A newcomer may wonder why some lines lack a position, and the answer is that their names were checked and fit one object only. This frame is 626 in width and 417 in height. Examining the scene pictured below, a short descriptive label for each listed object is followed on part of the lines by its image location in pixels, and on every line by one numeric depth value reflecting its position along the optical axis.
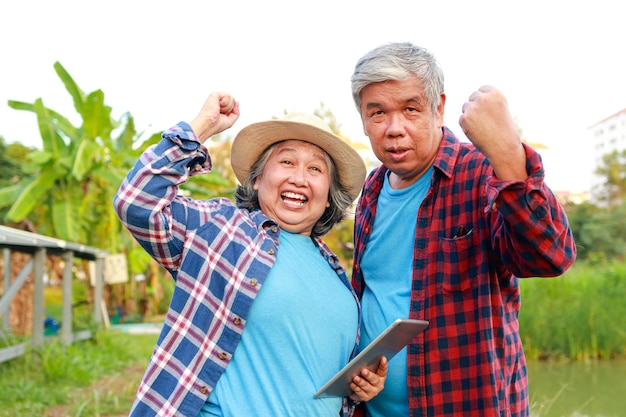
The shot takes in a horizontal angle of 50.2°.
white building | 80.25
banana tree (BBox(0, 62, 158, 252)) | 9.25
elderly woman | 1.73
